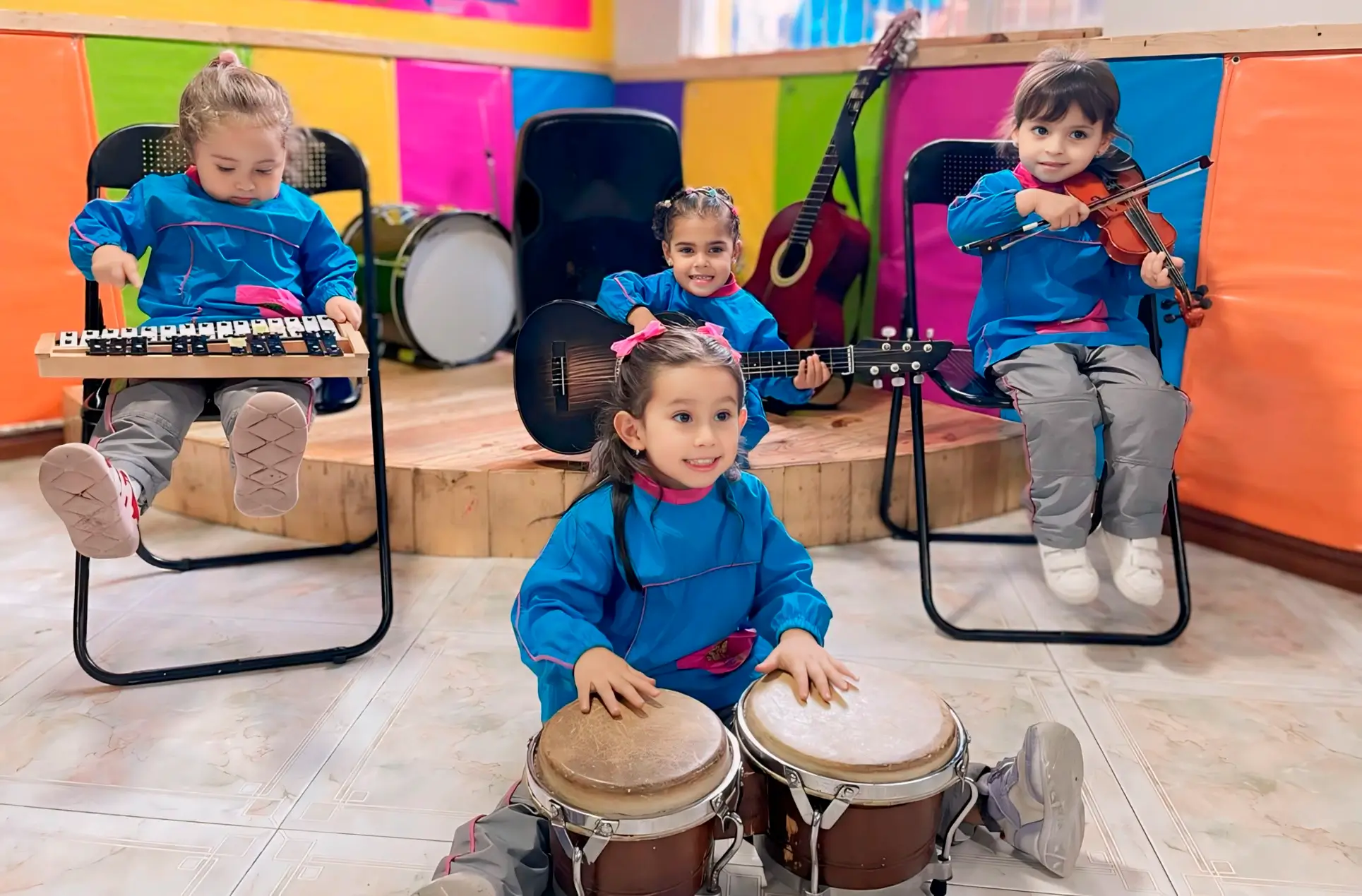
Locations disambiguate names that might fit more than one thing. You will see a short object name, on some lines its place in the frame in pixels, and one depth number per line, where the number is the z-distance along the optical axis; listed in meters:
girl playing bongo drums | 1.37
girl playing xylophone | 1.83
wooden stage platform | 2.56
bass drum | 3.44
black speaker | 3.14
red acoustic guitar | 3.07
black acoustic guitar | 2.51
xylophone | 1.69
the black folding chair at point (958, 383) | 2.18
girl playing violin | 2.11
